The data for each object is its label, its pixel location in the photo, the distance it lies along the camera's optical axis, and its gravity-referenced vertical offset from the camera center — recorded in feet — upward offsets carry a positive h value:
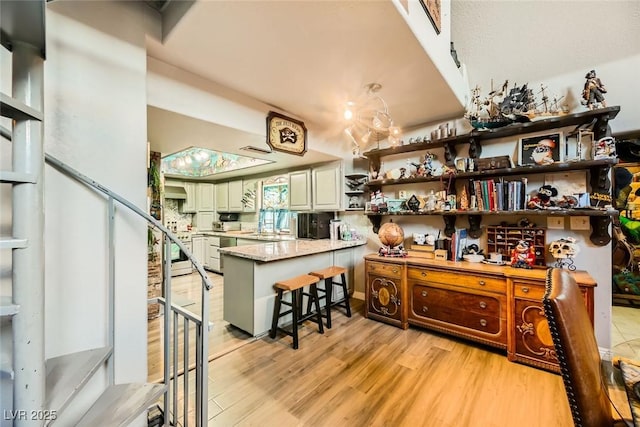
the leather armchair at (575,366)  2.76 -1.72
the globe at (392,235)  10.06 -0.87
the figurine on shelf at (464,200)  8.88 +0.40
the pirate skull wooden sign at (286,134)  8.77 +2.91
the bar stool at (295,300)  8.24 -2.98
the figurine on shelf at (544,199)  7.54 +0.37
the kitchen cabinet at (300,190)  13.58 +1.28
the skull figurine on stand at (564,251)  7.20 -1.13
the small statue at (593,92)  6.87 +3.20
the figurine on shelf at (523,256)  7.72 -1.35
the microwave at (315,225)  12.96 -0.57
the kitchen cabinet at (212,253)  17.90 -2.75
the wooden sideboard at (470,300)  6.93 -2.83
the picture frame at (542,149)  7.64 +1.89
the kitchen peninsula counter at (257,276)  8.58 -2.20
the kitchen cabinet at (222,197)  19.62 +1.40
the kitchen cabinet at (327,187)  12.34 +1.33
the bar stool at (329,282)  9.45 -2.70
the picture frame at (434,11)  5.82 +4.84
